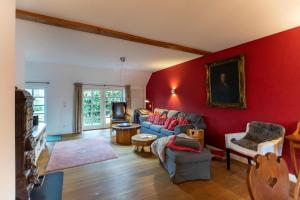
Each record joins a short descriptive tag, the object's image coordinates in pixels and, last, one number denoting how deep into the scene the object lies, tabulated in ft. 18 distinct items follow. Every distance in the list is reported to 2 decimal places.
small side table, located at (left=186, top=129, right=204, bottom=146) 10.99
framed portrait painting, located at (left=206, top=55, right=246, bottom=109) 9.40
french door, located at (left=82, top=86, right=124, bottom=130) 17.52
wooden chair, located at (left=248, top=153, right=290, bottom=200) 2.45
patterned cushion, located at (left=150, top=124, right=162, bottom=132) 13.23
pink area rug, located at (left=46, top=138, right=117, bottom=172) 9.01
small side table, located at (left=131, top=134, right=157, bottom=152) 10.43
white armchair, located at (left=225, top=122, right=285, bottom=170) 6.96
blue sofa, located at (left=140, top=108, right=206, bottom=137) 11.47
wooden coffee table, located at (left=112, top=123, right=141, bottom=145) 12.76
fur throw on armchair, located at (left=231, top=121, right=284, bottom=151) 7.55
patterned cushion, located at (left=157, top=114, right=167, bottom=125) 13.93
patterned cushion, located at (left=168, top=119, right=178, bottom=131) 12.08
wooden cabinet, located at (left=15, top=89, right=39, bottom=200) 4.80
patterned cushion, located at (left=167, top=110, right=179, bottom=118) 14.19
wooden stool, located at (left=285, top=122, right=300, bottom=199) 6.61
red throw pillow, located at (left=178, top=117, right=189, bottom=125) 11.91
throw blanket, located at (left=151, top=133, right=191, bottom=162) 7.99
